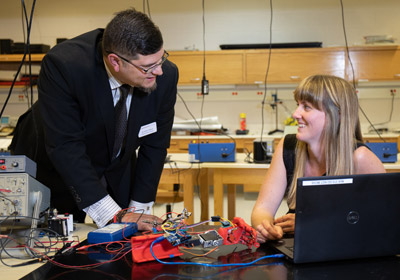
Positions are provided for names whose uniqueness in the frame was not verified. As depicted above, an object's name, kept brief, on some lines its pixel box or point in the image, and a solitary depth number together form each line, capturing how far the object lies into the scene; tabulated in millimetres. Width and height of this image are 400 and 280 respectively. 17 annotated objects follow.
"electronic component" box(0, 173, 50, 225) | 1198
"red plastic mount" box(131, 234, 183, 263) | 1054
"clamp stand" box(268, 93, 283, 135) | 5547
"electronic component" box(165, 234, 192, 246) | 1050
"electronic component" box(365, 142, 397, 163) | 2812
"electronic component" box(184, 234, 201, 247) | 1098
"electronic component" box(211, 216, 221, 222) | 1180
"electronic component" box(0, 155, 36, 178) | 1227
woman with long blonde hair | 1506
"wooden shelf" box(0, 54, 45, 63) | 5467
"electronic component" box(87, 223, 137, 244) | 1235
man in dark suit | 1379
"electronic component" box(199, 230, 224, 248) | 1091
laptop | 997
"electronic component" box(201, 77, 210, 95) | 3854
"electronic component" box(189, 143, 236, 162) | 2979
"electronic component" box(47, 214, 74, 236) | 1342
